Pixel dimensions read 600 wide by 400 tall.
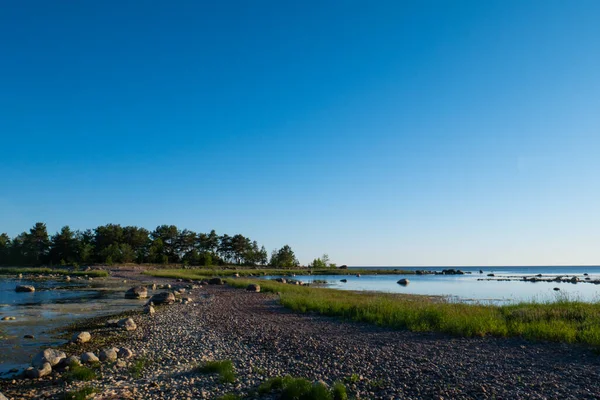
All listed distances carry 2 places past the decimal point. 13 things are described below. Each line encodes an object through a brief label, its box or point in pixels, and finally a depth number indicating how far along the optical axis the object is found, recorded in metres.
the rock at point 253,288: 48.82
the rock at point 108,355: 14.81
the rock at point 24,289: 47.28
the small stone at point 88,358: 14.41
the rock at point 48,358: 13.51
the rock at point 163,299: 36.25
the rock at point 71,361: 13.96
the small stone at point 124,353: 15.30
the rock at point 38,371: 12.89
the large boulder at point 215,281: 63.07
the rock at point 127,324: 22.02
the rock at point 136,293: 42.09
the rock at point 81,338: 18.50
